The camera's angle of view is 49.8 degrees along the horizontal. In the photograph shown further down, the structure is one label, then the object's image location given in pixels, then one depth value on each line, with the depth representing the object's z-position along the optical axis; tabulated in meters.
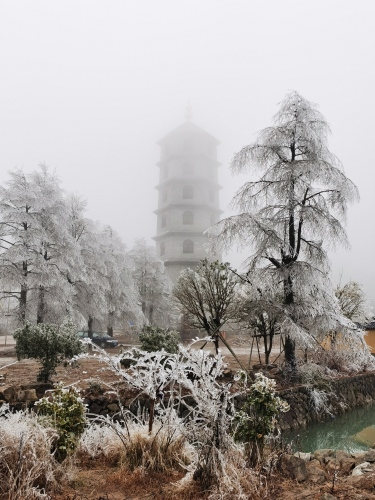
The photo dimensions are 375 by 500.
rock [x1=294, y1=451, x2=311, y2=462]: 6.64
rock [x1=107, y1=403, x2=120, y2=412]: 9.69
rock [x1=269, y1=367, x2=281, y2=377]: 15.24
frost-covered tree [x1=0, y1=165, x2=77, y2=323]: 20.05
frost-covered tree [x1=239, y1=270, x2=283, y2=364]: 14.18
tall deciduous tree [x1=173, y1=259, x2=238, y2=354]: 13.84
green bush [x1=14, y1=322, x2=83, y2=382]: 10.07
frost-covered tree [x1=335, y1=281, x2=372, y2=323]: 21.44
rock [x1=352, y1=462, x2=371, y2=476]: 5.33
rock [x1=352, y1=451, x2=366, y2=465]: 6.25
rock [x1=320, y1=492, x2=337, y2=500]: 4.00
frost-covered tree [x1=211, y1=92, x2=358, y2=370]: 14.28
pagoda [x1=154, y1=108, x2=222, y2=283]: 44.44
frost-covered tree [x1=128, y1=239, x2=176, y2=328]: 34.44
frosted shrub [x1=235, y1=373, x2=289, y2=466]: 5.02
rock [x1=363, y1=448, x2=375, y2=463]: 6.34
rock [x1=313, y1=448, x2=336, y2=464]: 6.43
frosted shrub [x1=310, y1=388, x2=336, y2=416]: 12.97
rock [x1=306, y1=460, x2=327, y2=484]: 4.75
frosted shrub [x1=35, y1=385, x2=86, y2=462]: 4.66
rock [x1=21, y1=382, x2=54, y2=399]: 9.70
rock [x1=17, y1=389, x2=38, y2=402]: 8.88
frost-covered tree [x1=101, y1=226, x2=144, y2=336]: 26.84
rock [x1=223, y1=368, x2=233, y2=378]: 12.64
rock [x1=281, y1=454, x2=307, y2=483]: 4.78
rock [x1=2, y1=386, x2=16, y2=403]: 8.67
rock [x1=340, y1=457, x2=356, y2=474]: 5.70
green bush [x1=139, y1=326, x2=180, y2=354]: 11.73
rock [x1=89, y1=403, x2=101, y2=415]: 9.67
